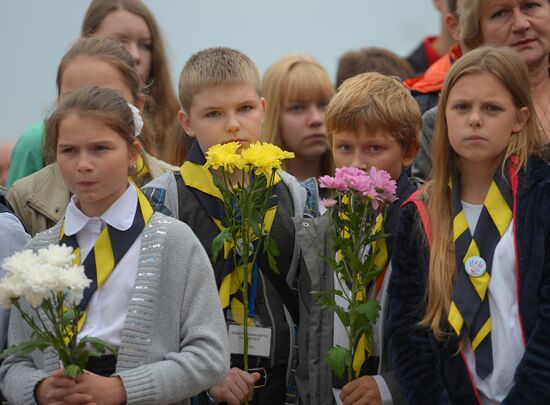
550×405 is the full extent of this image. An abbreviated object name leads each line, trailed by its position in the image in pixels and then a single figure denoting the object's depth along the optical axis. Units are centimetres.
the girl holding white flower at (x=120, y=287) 763
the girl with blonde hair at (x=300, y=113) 1268
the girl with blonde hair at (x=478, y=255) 792
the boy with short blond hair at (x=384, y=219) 870
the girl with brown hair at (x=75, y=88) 984
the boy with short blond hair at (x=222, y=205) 902
